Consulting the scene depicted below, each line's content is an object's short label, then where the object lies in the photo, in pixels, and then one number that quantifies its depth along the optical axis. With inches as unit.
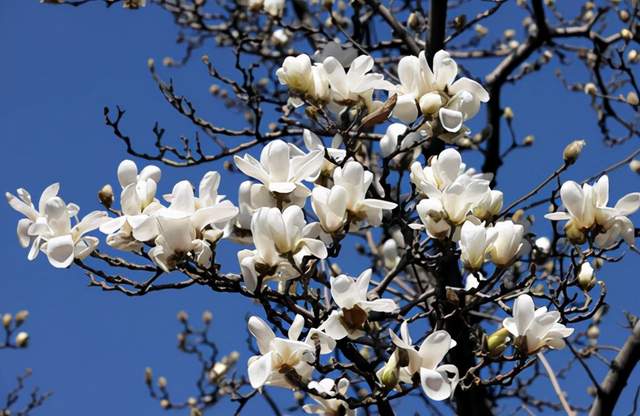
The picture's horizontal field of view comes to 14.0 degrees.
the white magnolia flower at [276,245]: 140.9
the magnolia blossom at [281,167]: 143.3
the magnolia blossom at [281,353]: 140.0
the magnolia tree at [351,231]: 141.2
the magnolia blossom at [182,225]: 141.8
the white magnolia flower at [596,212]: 146.0
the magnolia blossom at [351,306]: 140.1
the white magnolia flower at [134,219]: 142.7
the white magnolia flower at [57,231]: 143.8
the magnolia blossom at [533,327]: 142.4
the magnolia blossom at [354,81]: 149.9
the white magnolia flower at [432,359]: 140.3
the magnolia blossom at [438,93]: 148.8
